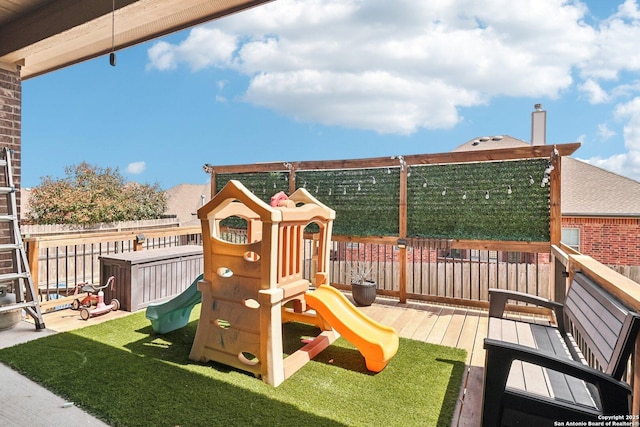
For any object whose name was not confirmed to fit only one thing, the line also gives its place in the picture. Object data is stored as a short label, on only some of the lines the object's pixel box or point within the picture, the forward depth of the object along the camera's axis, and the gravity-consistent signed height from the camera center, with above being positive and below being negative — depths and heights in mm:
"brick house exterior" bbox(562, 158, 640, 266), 11914 -285
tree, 12242 +317
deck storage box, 4504 -901
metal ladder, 3779 -624
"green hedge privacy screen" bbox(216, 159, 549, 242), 4500 +139
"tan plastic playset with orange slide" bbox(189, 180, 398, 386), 2773 -779
